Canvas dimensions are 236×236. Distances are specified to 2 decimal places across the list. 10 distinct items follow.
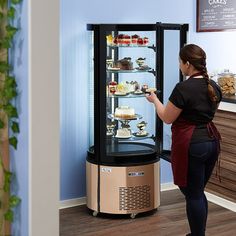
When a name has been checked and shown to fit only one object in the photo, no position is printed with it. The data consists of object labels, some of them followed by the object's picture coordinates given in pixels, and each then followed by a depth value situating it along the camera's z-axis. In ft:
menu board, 15.25
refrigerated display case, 12.78
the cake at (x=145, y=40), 13.09
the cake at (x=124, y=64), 13.17
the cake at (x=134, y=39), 13.03
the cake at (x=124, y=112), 13.30
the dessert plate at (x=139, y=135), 13.71
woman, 10.14
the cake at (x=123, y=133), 13.51
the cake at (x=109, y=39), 12.79
